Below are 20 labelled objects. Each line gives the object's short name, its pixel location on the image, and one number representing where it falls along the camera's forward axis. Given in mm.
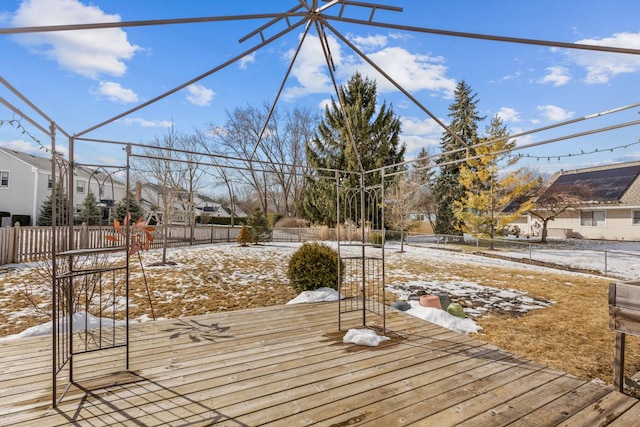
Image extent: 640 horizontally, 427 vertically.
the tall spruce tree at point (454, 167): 19656
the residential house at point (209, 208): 26391
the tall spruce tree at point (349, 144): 17375
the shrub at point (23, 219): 18812
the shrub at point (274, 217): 22422
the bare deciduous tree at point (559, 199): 16781
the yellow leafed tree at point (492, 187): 13789
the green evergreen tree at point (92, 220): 14480
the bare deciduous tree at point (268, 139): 24188
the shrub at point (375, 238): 14328
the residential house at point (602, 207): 17797
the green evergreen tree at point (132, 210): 16766
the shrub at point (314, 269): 5457
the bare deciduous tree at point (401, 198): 14586
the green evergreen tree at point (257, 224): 15328
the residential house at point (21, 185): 19078
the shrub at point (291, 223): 21125
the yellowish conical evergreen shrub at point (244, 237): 14773
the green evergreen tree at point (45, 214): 18034
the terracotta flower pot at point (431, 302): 5066
